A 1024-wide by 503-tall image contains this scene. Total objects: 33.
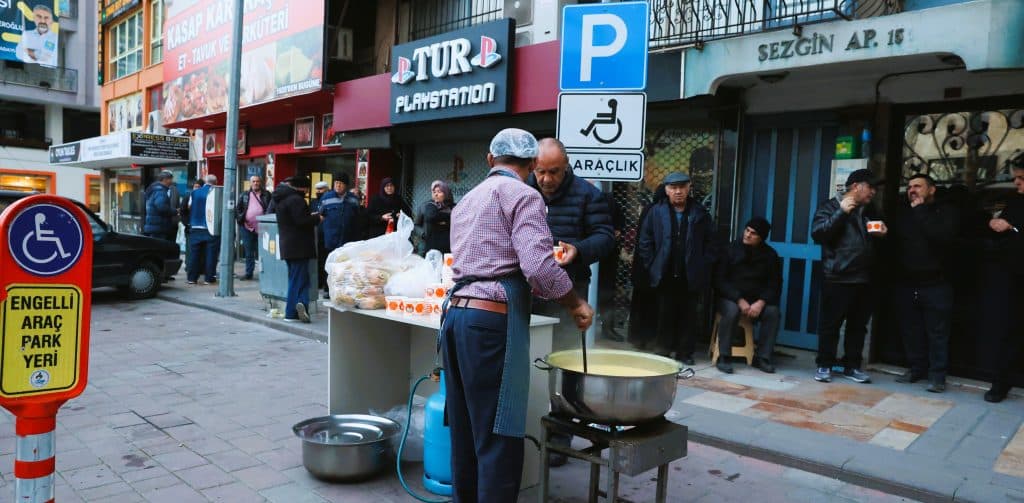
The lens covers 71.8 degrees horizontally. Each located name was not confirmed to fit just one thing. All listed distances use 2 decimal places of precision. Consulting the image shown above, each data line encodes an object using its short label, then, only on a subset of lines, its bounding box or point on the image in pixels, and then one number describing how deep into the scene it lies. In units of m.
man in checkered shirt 3.12
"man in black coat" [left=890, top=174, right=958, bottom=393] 6.34
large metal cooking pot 3.08
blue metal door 7.59
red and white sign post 2.37
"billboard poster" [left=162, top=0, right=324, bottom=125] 12.34
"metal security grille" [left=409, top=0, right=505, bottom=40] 11.02
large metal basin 4.07
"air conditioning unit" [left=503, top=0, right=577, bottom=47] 9.48
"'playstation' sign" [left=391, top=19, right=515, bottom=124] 9.23
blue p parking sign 4.91
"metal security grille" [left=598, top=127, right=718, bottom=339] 8.30
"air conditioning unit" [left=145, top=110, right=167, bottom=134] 21.89
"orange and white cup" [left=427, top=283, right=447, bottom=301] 4.44
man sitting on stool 7.10
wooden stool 7.24
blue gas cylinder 4.03
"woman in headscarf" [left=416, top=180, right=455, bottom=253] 8.91
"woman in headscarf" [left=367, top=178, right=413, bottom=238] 10.94
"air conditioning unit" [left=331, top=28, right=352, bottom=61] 12.89
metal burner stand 3.15
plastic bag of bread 4.63
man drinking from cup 6.52
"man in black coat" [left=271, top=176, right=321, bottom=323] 9.09
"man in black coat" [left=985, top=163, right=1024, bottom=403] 5.92
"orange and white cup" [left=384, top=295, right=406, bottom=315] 4.43
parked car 10.95
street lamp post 11.37
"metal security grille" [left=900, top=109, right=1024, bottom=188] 6.51
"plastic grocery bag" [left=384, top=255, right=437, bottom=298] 4.54
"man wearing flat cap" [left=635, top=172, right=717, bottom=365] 7.12
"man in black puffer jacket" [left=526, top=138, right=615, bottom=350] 4.61
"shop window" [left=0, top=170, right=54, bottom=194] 32.06
